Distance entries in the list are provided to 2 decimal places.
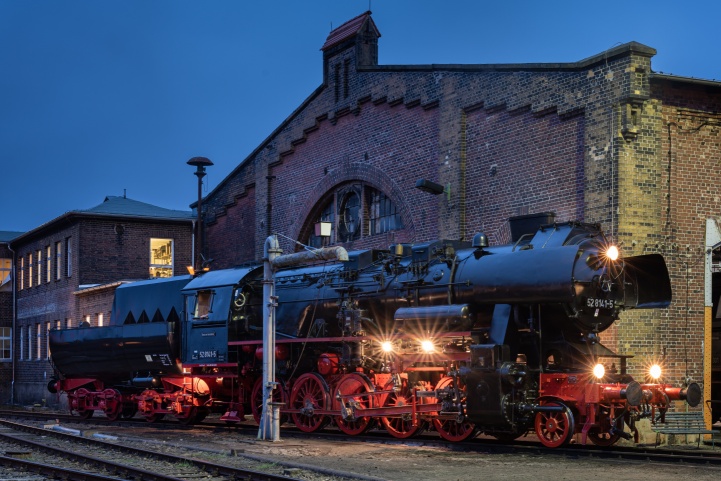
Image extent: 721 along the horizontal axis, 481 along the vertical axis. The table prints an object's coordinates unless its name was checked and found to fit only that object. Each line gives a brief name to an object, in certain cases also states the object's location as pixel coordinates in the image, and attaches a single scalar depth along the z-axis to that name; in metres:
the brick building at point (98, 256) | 36.06
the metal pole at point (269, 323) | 17.48
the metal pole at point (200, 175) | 29.83
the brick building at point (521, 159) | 17.36
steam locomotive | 13.81
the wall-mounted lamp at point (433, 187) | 21.36
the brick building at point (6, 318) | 43.19
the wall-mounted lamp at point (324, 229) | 19.53
